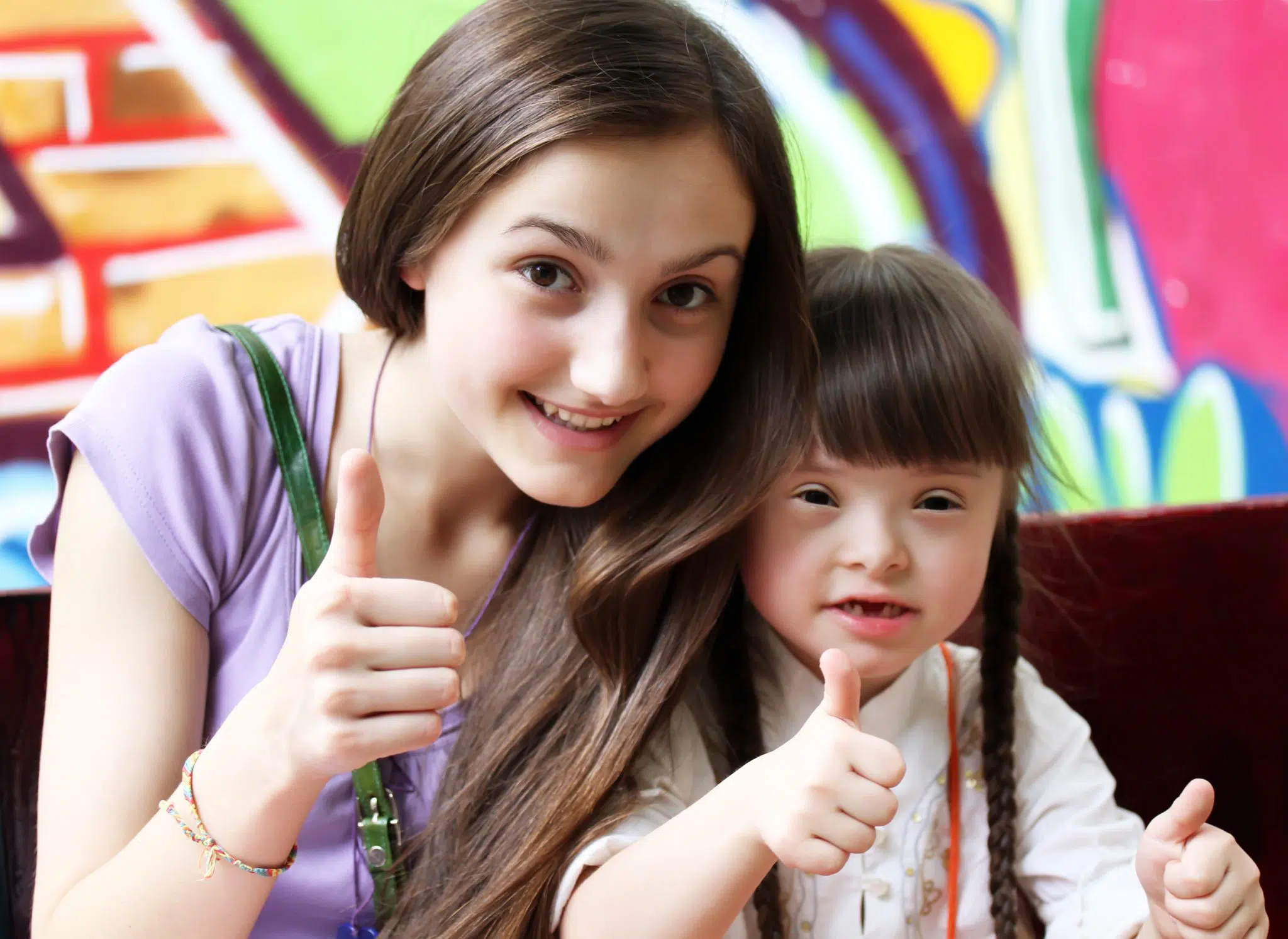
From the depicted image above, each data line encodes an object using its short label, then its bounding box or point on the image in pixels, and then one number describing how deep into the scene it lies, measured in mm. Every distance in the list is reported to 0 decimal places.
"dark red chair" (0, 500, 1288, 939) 1322
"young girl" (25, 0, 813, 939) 783
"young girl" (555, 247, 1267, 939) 831
